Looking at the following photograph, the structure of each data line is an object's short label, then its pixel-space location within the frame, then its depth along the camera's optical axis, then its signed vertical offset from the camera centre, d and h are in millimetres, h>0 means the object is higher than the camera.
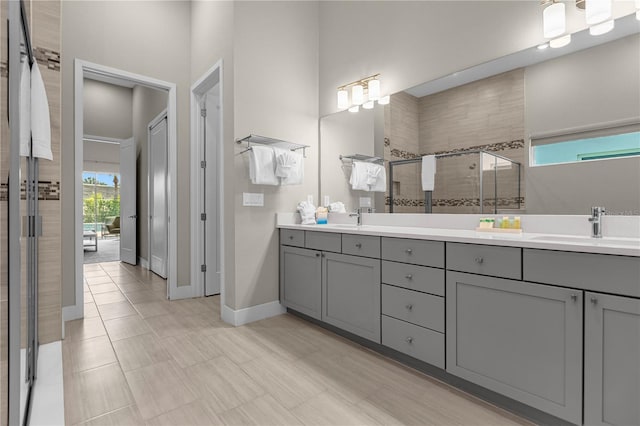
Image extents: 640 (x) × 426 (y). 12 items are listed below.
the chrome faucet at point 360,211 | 2814 +0
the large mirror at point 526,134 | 1624 +483
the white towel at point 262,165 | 2654 +385
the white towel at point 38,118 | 1610 +475
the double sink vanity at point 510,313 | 1202 -490
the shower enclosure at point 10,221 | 938 -31
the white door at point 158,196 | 4160 +206
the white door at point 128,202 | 5477 +155
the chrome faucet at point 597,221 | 1606 -50
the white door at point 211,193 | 3523 +198
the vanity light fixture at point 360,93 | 2768 +1062
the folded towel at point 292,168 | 2785 +381
